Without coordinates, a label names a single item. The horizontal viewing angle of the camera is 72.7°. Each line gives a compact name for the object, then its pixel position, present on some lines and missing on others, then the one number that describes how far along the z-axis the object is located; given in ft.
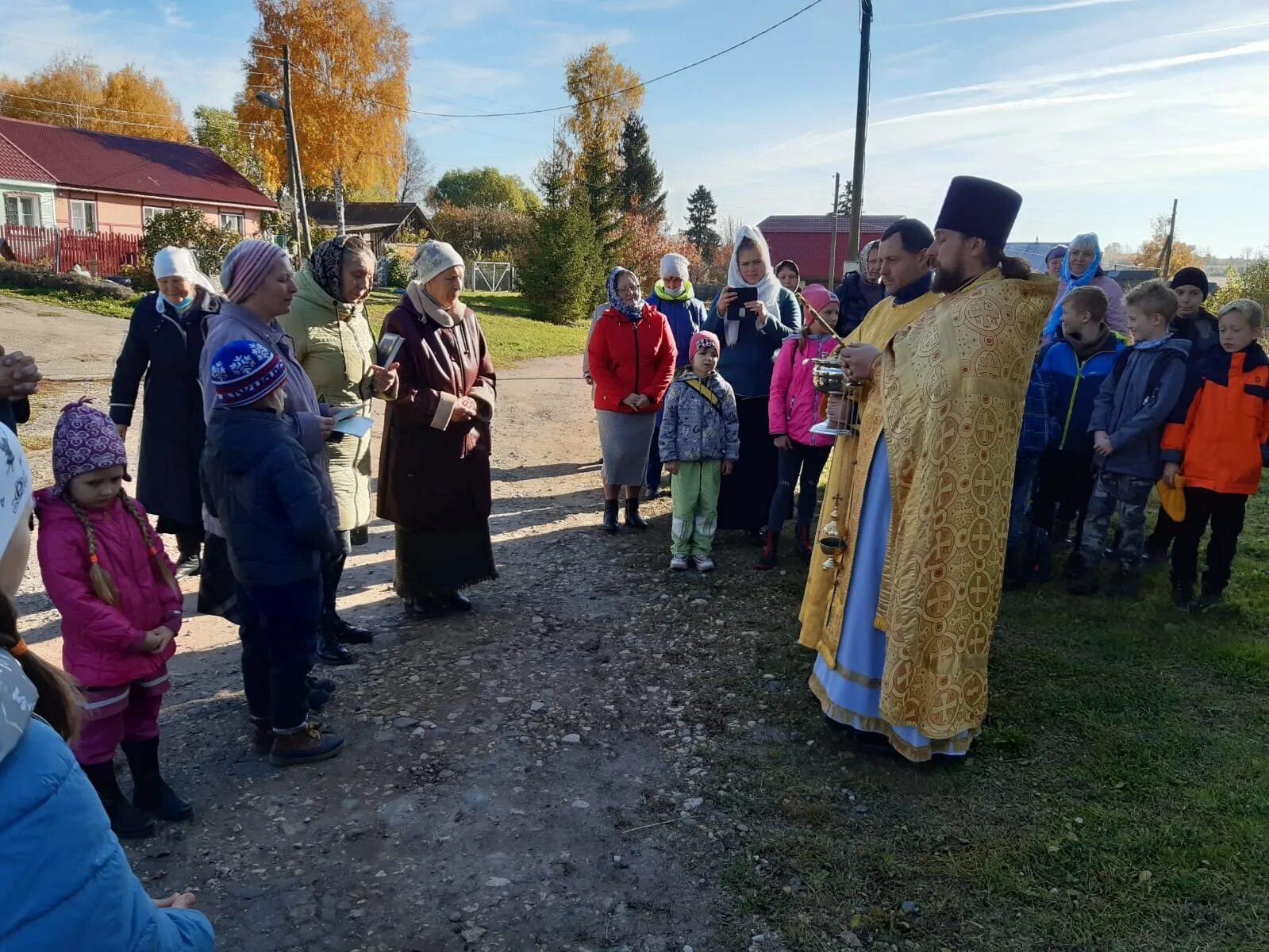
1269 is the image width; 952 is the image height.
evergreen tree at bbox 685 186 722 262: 218.79
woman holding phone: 21.56
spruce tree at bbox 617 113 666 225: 167.22
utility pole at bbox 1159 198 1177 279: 139.25
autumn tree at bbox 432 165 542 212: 255.29
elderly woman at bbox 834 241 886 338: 23.79
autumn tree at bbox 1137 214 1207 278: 162.50
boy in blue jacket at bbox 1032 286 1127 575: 19.51
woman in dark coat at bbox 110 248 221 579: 17.15
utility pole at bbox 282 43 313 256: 81.30
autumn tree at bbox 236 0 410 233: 114.42
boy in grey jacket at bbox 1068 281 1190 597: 17.88
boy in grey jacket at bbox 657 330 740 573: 20.35
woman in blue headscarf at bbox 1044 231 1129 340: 23.97
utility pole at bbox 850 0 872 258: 46.52
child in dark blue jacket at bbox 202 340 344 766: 10.67
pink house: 101.50
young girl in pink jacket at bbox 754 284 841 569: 19.63
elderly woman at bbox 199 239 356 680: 12.09
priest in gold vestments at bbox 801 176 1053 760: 11.07
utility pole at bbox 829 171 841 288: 121.49
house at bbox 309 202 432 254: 158.71
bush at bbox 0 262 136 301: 66.95
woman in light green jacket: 14.52
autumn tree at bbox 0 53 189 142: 171.01
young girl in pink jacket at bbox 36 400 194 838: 9.75
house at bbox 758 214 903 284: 168.45
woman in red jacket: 22.34
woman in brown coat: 15.85
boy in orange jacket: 17.40
